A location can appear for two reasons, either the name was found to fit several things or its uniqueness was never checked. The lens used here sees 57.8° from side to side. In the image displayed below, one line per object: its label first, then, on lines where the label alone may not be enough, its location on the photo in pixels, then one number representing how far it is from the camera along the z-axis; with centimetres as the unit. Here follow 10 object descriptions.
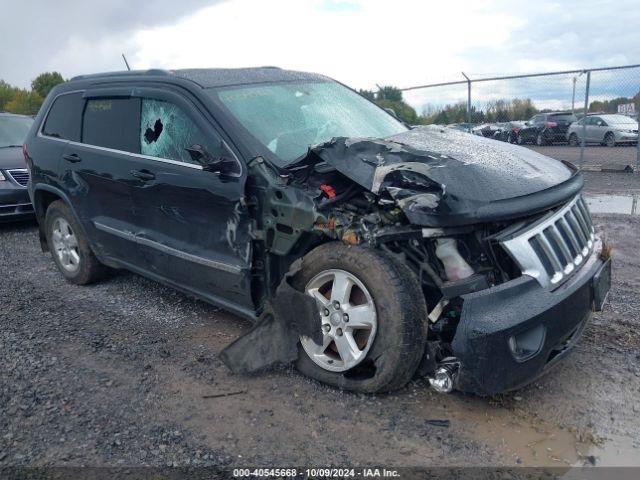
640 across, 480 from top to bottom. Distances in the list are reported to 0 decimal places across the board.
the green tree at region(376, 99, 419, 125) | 1296
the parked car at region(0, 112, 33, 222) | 805
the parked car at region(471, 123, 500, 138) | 1535
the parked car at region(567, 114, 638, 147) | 1756
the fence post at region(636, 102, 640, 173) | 1192
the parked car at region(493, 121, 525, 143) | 2008
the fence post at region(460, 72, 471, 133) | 1313
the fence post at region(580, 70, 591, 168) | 1158
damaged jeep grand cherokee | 297
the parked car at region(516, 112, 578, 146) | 1961
